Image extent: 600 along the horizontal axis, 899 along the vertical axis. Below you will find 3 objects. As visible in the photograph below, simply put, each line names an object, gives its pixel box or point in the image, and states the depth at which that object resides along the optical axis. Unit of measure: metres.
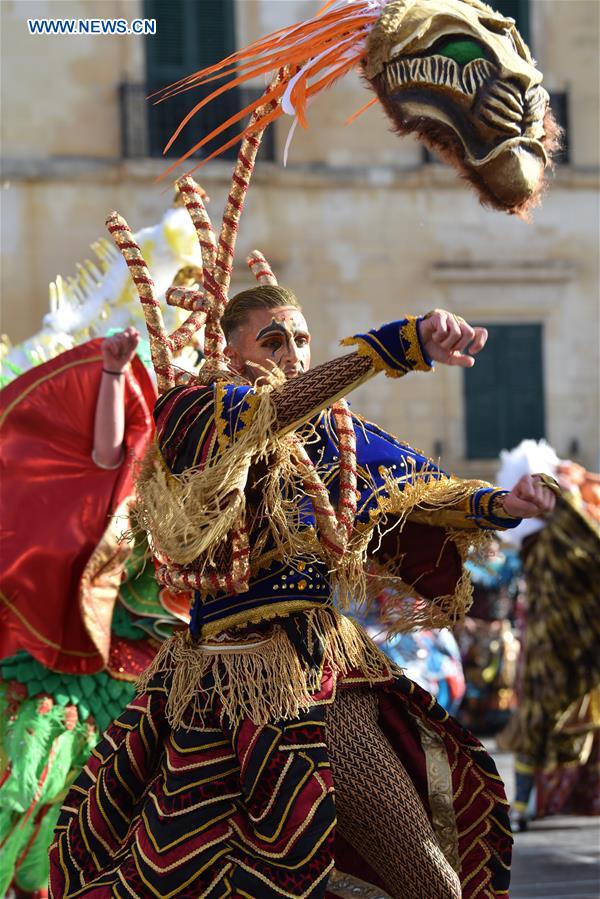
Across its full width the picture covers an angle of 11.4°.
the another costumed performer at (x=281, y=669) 6.12
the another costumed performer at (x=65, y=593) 9.44
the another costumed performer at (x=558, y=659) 14.07
